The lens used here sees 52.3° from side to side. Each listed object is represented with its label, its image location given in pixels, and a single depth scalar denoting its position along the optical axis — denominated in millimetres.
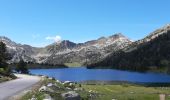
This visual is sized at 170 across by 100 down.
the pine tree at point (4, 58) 46750
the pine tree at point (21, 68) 77979
